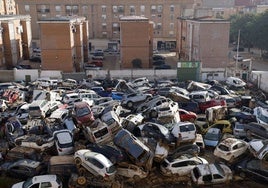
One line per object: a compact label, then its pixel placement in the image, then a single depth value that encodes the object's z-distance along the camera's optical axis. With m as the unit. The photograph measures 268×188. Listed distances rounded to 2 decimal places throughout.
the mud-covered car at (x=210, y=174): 14.53
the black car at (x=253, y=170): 14.62
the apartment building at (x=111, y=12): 62.00
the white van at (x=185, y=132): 17.10
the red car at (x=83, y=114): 18.62
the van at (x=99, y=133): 16.75
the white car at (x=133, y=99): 24.00
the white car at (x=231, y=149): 15.80
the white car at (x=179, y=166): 15.08
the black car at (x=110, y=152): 14.98
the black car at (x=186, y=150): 16.11
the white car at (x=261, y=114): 19.83
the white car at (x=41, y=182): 13.55
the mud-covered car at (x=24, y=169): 15.16
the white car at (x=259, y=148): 15.11
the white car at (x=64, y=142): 16.30
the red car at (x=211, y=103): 23.42
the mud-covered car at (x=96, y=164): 14.07
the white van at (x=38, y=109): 20.97
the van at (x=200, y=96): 24.38
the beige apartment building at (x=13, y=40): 40.22
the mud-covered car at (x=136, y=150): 14.95
